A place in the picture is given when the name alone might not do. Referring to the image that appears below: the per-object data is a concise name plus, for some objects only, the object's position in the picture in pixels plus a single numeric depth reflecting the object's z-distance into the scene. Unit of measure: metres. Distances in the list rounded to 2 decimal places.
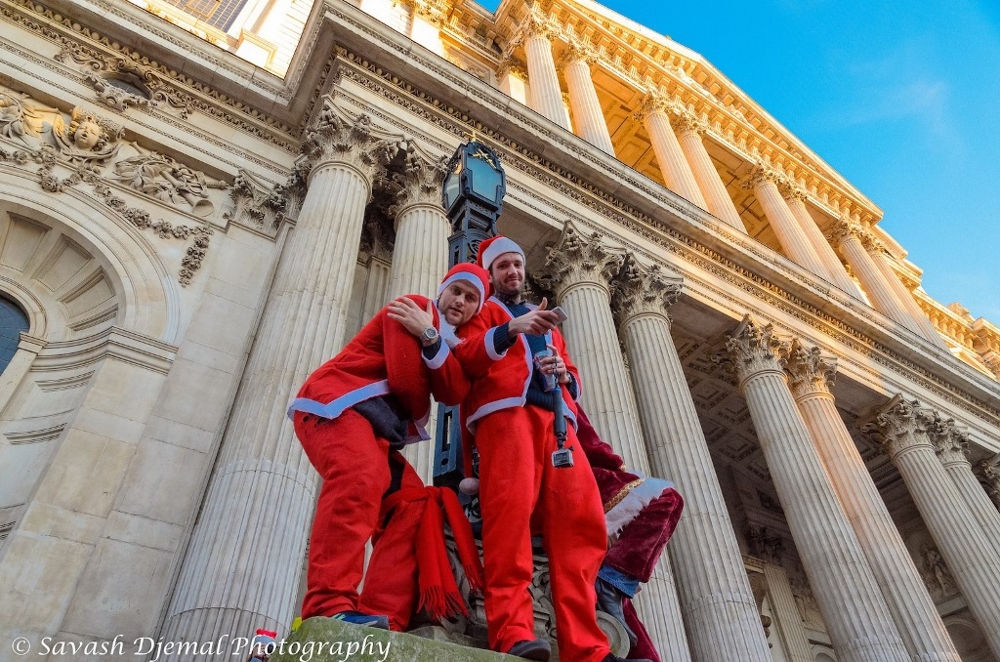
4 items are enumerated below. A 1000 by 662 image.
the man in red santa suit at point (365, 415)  2.43
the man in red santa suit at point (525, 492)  2.35
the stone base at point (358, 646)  1.85
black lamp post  3.94
